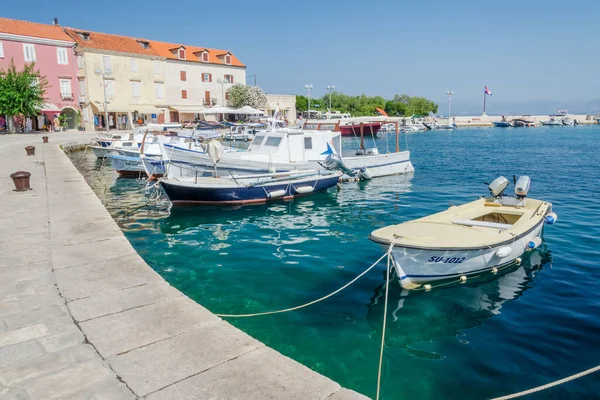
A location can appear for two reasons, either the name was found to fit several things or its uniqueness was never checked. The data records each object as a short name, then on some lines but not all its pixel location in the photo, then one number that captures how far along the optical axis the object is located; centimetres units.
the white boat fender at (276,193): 1619
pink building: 4344
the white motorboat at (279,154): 1764
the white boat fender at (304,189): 1692
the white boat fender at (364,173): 2161
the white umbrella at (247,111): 4808
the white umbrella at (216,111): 4782
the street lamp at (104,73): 4634
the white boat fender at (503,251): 832
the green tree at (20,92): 3916
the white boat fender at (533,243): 940
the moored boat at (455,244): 768
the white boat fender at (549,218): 1041
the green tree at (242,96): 6228
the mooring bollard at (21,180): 1345
